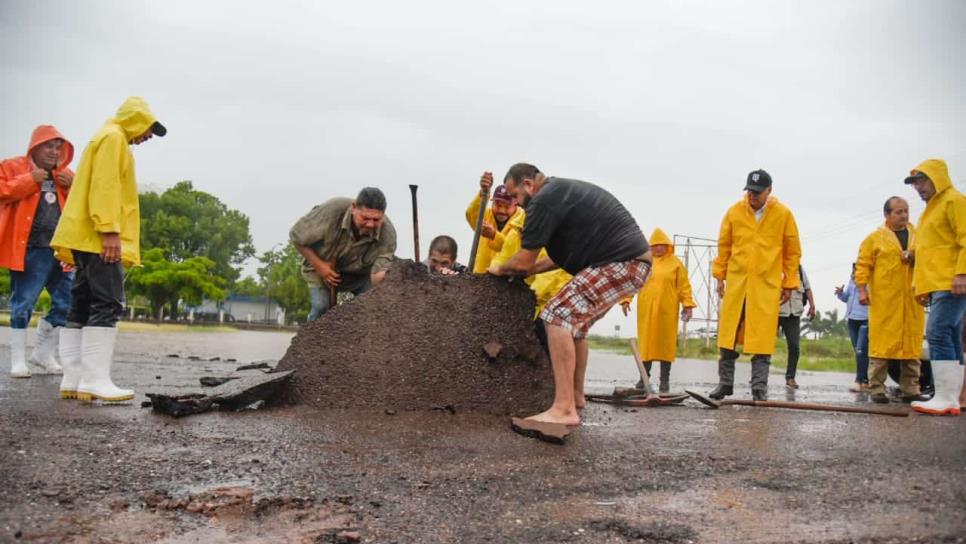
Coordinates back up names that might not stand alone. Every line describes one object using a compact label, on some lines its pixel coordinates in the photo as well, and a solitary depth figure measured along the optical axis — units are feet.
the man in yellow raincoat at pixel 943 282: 19.08
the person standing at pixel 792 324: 29.86
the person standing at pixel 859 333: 29.76
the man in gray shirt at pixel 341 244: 19.61
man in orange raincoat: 19.92
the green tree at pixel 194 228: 172.45
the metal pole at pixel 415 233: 19.60
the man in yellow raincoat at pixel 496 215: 20.88
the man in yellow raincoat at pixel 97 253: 15.60
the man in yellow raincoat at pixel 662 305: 26.53
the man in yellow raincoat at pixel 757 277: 21.13
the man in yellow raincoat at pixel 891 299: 23.16
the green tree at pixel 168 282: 149.07
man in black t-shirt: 14.28
